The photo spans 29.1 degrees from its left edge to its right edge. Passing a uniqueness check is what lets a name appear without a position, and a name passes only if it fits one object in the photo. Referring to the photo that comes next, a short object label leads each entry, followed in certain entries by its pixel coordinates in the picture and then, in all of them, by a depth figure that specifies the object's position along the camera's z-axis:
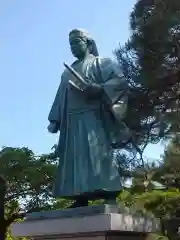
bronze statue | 3.05
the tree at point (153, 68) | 3.92
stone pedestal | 2.72
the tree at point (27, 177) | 8.88
